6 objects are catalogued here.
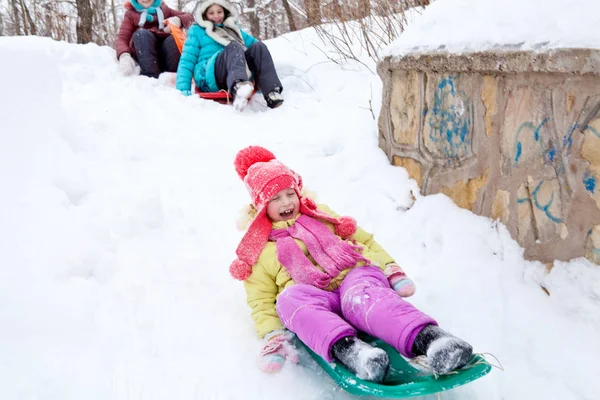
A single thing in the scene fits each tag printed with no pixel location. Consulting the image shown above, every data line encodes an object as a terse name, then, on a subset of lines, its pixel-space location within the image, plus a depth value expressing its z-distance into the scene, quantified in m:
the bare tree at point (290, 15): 9.57
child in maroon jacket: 4.61
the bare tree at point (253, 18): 12.06
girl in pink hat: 1.35
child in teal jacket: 4.09
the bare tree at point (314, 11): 4.83
